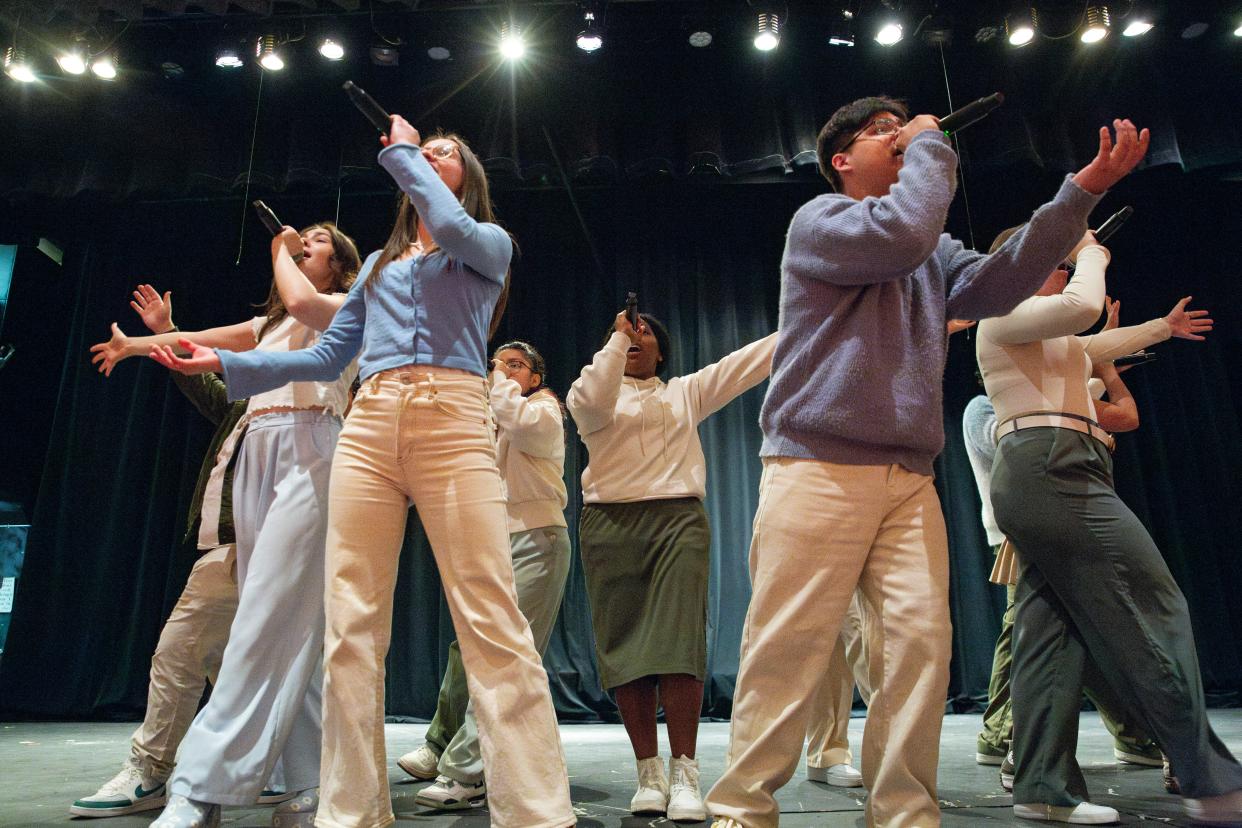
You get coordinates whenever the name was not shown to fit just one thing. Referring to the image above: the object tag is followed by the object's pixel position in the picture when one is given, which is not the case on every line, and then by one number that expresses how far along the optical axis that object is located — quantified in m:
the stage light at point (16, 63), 4.79
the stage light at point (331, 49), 5.05
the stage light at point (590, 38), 4.78
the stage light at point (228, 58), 5.09
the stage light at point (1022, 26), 4.65
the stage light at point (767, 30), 4.81
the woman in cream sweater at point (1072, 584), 1.90
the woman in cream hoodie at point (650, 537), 2.35
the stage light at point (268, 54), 4.99
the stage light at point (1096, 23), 4.58
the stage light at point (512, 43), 4.93
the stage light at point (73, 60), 4.84
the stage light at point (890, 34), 4.84
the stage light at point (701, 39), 5.08
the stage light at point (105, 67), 4.89
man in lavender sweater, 1.43
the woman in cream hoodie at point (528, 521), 2.72
